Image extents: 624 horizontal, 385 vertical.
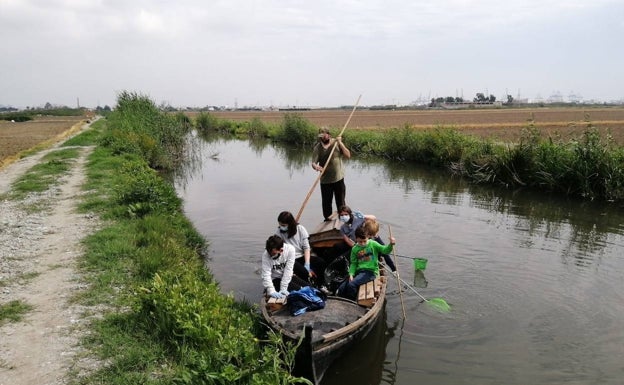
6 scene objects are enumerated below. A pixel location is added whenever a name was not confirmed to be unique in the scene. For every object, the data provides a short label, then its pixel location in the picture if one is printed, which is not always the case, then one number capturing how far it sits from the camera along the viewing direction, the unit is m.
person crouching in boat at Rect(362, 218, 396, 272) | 6.64
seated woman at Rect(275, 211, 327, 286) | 6.82
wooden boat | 4.76
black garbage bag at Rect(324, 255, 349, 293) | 7.59
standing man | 9.90
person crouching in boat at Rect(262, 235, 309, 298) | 6.04
